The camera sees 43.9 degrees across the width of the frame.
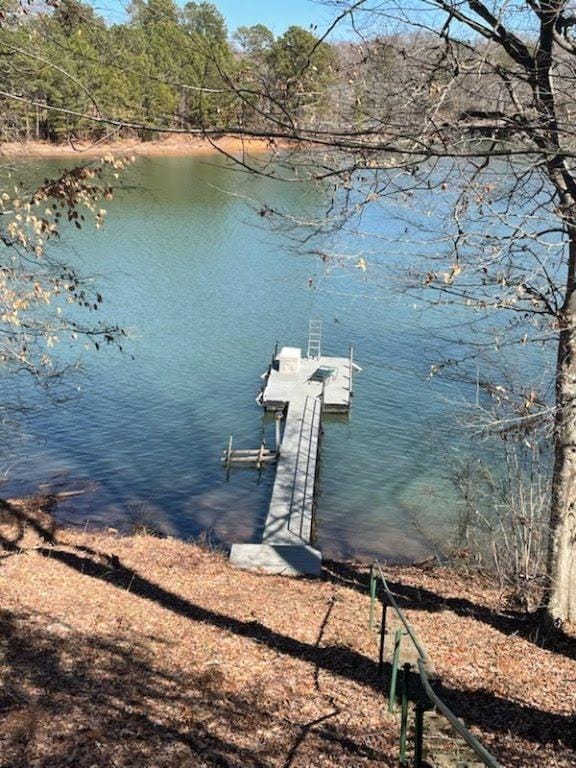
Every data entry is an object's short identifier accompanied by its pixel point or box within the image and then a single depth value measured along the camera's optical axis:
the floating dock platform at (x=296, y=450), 11.41
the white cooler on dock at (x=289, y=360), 23.05
